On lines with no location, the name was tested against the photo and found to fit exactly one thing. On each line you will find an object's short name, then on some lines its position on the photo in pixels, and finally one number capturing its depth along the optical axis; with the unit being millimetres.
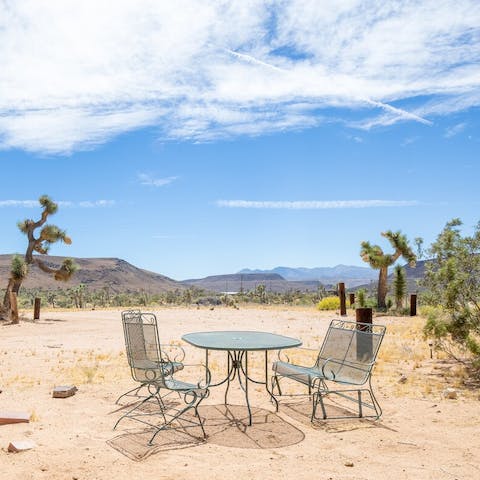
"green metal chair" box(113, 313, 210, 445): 6090
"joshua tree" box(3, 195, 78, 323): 23750
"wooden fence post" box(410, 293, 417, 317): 25219
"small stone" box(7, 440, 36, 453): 5191
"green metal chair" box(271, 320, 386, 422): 6582
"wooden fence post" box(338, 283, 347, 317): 25005
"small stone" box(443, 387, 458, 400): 7766
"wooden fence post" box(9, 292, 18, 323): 21641
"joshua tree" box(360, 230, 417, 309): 30391
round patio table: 6219
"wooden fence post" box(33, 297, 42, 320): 23122
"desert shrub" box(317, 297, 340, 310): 30641
